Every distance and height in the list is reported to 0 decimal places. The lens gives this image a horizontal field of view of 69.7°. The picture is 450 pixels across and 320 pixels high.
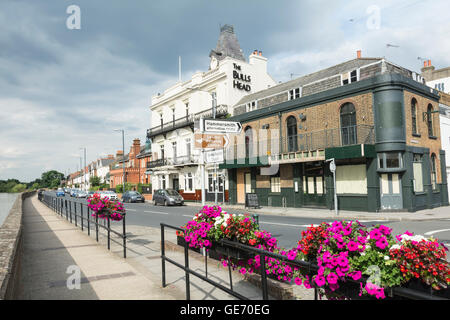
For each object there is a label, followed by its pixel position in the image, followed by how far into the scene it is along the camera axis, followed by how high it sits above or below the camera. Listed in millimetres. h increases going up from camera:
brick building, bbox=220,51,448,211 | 17672 +2169
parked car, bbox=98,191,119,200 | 36656 -1065
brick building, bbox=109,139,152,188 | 49203 +2804
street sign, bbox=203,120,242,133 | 7637 +1325
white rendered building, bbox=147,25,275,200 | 31156 +8064
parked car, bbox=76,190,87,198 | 50947 -1645
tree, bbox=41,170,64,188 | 152350 +3346
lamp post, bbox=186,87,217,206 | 7456 +698
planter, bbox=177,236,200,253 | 7798 -1464
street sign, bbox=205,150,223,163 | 8091 +620
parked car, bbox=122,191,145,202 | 35656 -1542
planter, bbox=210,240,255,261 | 4449 -1017
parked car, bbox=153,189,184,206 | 28936 -1400
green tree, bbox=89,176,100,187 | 75238 +726
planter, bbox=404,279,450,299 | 2406 -856
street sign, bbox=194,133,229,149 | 7577 +957
